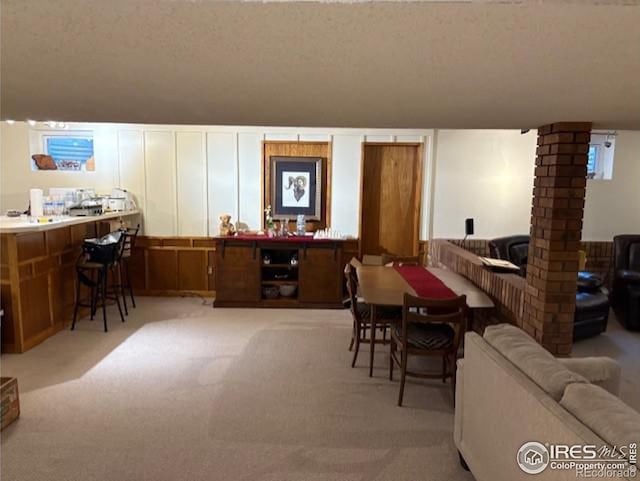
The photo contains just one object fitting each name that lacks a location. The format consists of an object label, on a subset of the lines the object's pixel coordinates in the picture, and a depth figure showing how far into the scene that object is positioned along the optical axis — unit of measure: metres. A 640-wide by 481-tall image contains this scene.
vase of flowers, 5.52
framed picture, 5.55
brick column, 2.60
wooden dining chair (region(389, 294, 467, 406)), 2.80
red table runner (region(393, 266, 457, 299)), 3.28
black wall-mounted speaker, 5.48
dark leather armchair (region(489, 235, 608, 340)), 4.15
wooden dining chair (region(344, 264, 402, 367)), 3.51
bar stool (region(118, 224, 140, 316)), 4.95
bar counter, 3.67
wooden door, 5.61
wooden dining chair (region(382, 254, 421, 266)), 4.48
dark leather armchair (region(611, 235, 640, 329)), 4.60
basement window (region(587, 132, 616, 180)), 5.50
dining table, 3.14
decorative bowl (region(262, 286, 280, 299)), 5.36
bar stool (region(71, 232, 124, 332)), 4.36
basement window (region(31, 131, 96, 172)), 5.72
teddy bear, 5.41
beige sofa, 1.39
